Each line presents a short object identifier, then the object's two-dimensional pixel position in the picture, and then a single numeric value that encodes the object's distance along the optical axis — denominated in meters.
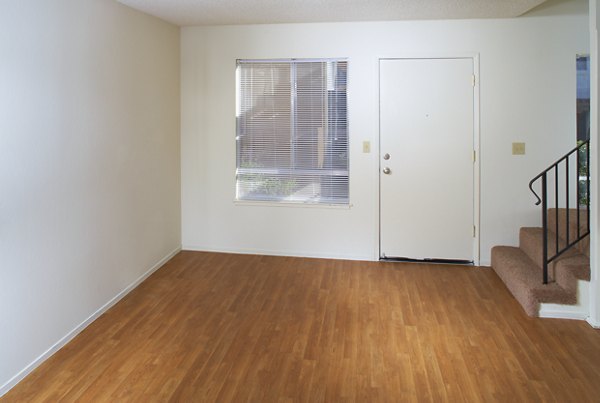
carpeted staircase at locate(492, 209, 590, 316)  3.30
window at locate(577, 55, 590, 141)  4.19
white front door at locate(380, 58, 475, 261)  4.41
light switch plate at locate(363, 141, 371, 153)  4.58
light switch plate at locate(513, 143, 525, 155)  4.33
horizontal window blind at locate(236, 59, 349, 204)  4.62
